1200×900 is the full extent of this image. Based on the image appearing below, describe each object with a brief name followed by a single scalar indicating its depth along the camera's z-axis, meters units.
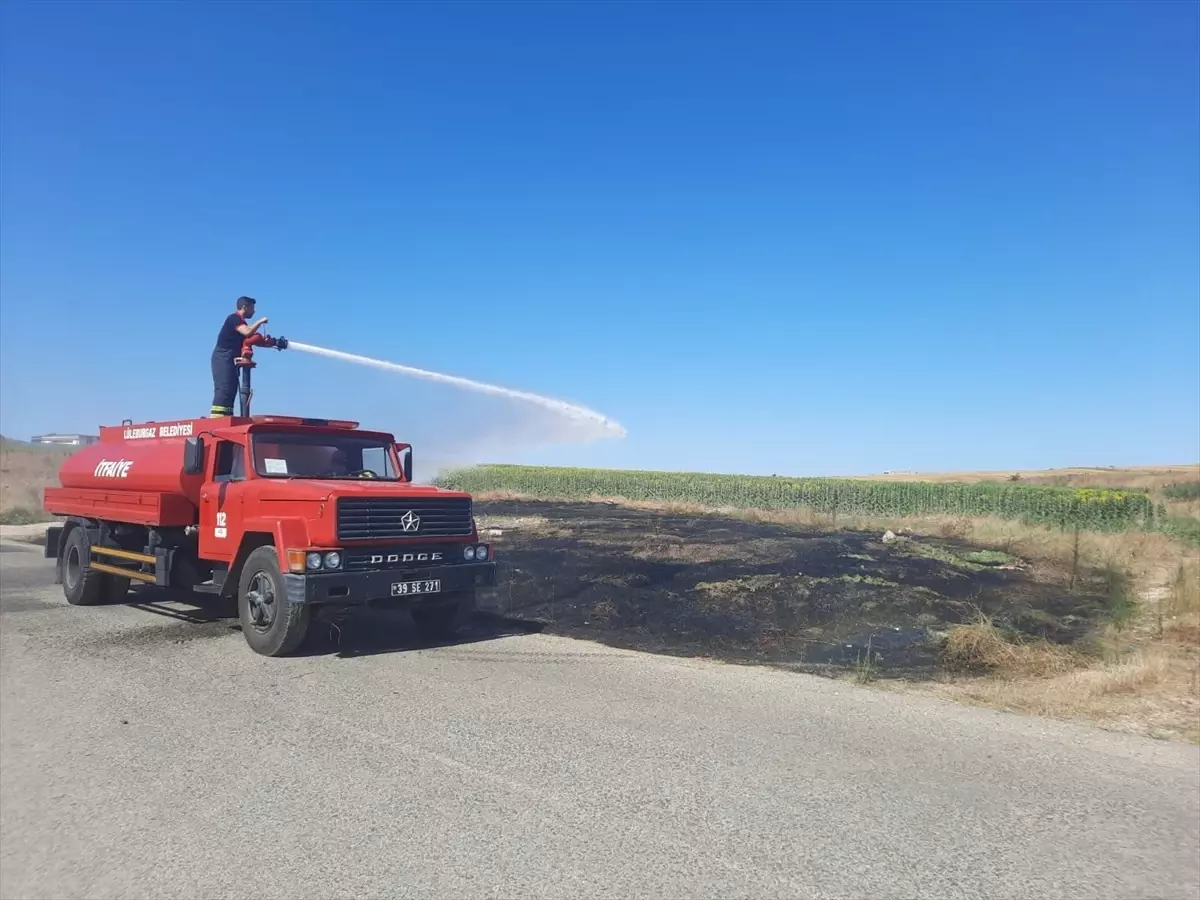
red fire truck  8.45
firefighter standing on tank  11.26
